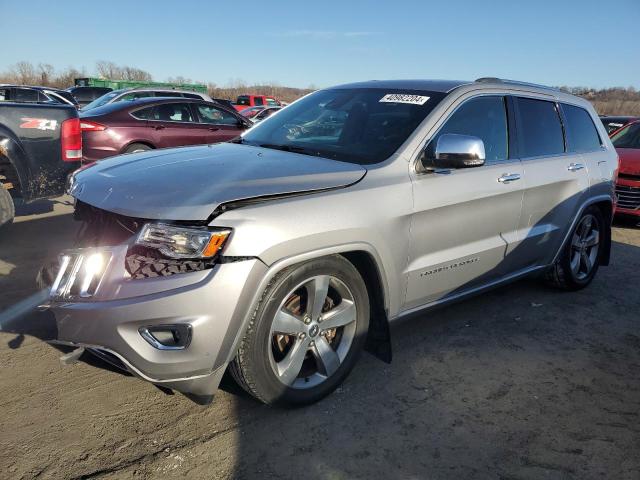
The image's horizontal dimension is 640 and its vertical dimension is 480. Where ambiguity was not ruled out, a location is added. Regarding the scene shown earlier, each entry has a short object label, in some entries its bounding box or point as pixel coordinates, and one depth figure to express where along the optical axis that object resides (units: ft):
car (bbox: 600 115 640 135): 32.73
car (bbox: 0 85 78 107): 47.73
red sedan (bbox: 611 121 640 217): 26.63
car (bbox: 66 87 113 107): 79.97
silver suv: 7.79
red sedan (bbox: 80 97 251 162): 26.94
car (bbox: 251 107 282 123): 70.65
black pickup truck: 17.66
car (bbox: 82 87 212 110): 41.21
